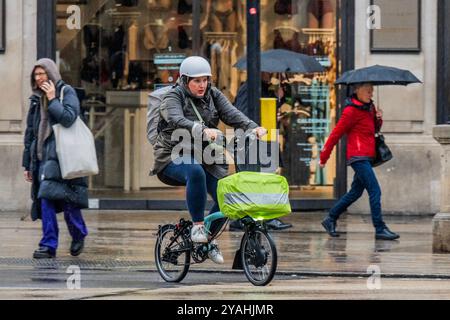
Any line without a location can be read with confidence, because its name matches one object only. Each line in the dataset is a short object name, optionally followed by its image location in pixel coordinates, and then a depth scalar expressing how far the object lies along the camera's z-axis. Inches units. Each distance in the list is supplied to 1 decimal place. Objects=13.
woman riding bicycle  424.5
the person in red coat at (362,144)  595.2
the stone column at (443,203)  533.3
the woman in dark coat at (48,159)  507.8
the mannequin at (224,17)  717.3
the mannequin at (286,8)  719.7
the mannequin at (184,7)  717.3
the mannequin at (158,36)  718.5
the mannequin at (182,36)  718.5
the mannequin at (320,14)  719.7
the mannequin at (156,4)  719.7
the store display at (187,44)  717.3
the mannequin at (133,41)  720.3
